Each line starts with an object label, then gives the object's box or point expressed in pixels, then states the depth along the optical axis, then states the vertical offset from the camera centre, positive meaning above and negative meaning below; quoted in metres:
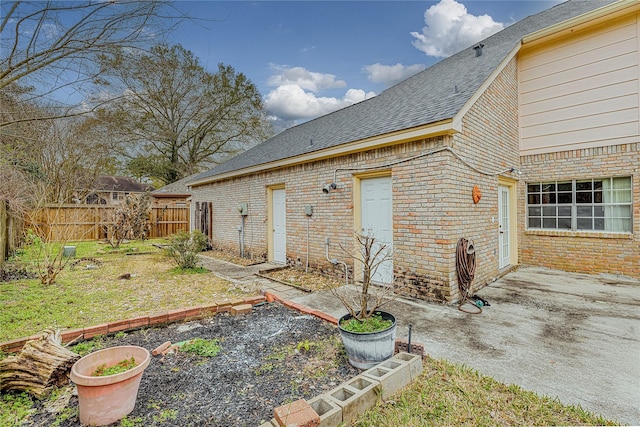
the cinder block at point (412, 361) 2.50 -1.28
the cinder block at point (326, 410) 1.88 -1.30
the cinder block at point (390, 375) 2.26 -1.29
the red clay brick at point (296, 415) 1.76 -1.24
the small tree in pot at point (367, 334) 2.59 -1.07
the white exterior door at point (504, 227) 6.47 -0.31
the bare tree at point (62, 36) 2.45 +1.57
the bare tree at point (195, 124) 19.42 +6.49
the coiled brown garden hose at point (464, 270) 4.53 -0.87
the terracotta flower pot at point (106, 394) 1.91 -1.19
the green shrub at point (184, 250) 7.14 -0.84
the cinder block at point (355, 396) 2.01 -1.30
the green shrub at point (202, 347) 2.96 -1.37
